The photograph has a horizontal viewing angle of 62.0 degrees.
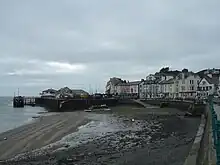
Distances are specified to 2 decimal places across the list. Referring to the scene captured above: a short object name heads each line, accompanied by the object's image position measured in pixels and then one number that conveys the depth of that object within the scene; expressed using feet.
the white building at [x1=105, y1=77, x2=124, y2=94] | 272.99
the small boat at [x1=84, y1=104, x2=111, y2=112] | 133.35
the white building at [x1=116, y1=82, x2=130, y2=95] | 251.18
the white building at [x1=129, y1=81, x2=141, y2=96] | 235.50
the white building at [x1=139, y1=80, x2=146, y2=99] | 221.62
